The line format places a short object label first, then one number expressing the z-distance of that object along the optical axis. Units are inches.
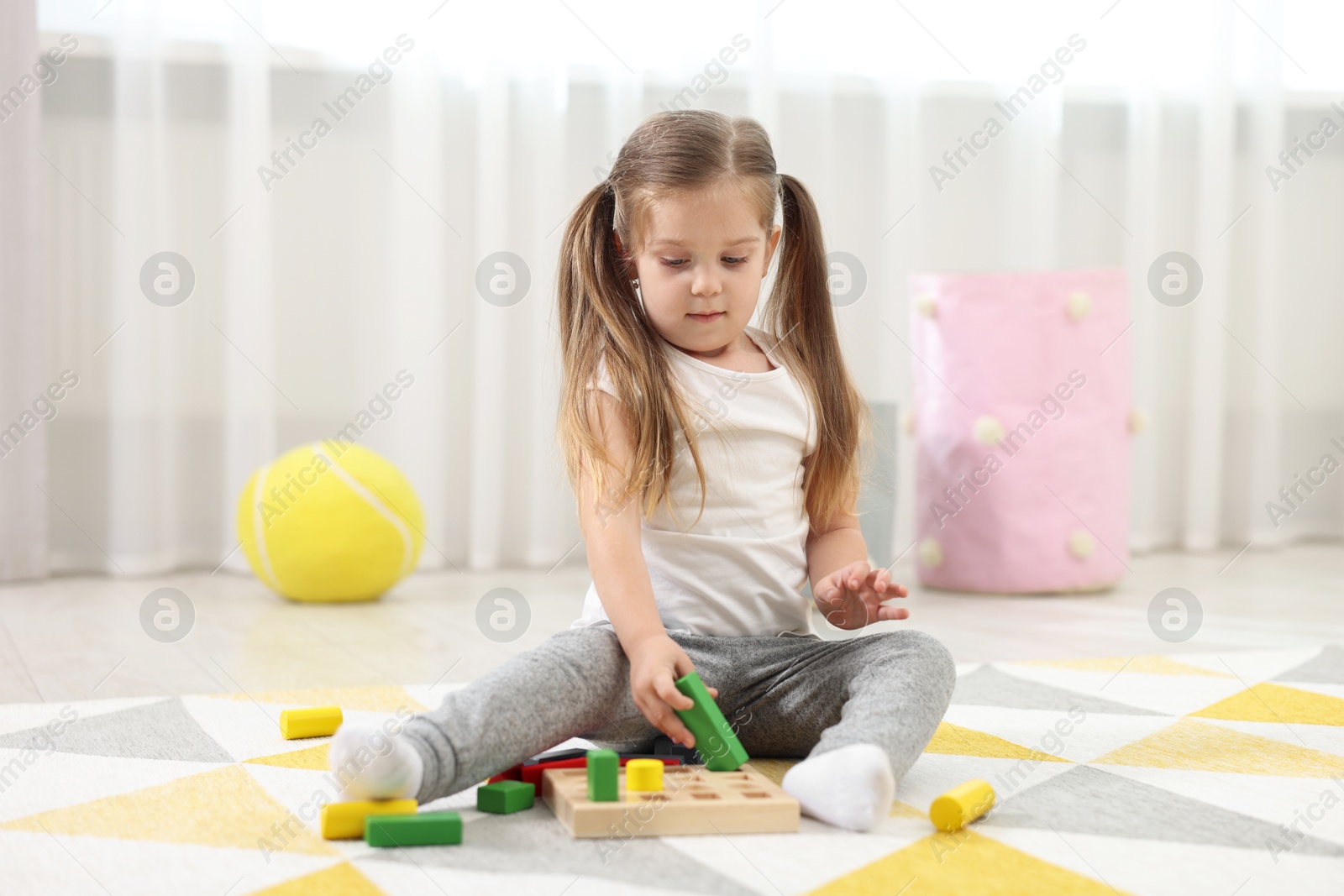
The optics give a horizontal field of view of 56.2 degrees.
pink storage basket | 68.7
